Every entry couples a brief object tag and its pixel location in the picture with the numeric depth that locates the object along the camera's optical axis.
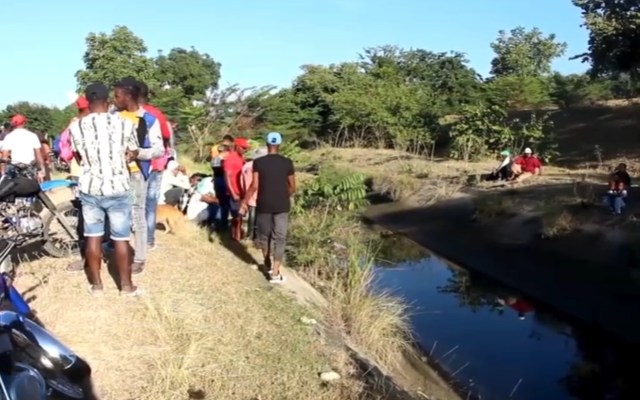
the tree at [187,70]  59.72
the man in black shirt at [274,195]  9.81
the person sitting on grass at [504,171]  26.52
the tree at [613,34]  29.70
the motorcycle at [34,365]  3.88
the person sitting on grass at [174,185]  12.83
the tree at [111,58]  45.78
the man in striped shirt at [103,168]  7.35
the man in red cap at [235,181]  12.25
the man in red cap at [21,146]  13.34
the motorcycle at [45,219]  8.86
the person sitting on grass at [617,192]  19.27
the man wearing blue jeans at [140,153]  8.43
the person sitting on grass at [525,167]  25.95
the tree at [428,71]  47.91
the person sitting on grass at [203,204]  13.31
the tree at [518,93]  37.75
